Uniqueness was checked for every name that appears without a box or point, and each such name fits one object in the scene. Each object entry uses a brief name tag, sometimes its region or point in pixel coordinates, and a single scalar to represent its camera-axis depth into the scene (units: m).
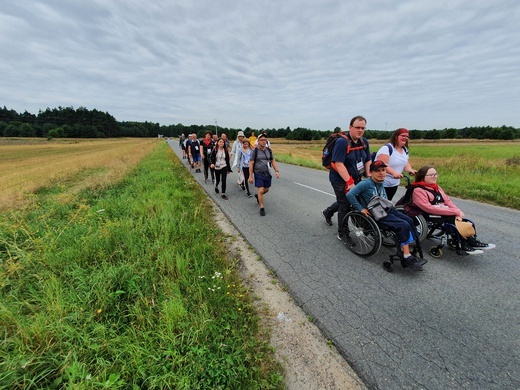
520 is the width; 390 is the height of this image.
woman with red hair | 3.73
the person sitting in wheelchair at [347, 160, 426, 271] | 2.86
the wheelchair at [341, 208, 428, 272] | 2.96
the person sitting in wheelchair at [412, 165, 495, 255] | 3.12
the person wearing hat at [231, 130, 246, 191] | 7.03
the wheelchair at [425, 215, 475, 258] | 3.19
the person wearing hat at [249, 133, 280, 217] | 5.12
